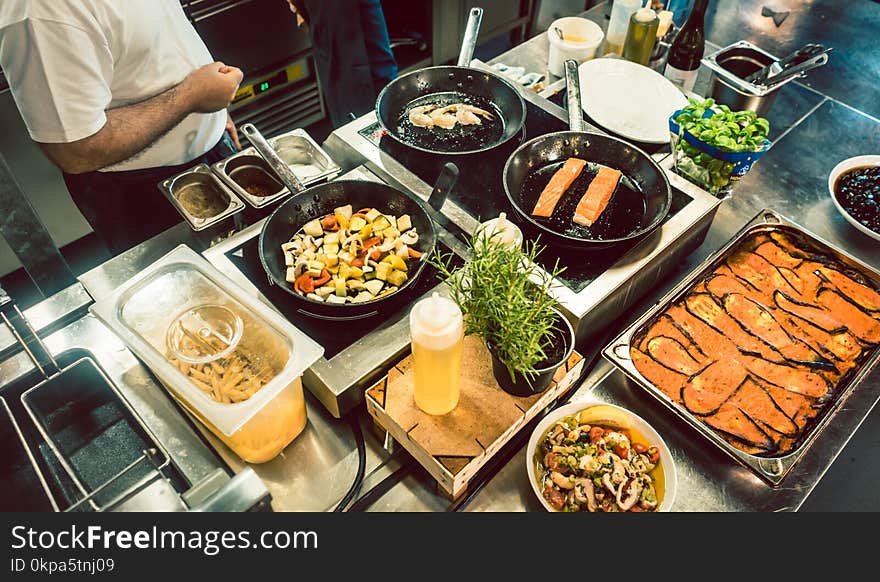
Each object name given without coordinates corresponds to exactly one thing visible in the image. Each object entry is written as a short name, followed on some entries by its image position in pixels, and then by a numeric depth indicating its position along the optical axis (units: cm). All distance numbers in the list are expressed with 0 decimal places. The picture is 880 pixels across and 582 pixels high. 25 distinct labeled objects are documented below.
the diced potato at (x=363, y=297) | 154
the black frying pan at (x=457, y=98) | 204
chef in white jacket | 167
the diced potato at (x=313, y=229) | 169
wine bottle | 234
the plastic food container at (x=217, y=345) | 122
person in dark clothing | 284
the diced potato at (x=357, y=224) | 171
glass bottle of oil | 243
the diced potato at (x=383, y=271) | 158
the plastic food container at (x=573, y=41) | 249
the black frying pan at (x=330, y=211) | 147
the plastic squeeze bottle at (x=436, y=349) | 113
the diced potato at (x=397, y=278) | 158
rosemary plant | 123
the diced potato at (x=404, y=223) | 171
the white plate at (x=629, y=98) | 224
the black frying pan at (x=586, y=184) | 173
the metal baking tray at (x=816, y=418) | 137
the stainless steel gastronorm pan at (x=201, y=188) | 173
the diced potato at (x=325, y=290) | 154
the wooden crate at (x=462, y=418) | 130
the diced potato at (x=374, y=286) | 156
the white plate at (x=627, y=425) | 133
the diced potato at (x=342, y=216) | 171
